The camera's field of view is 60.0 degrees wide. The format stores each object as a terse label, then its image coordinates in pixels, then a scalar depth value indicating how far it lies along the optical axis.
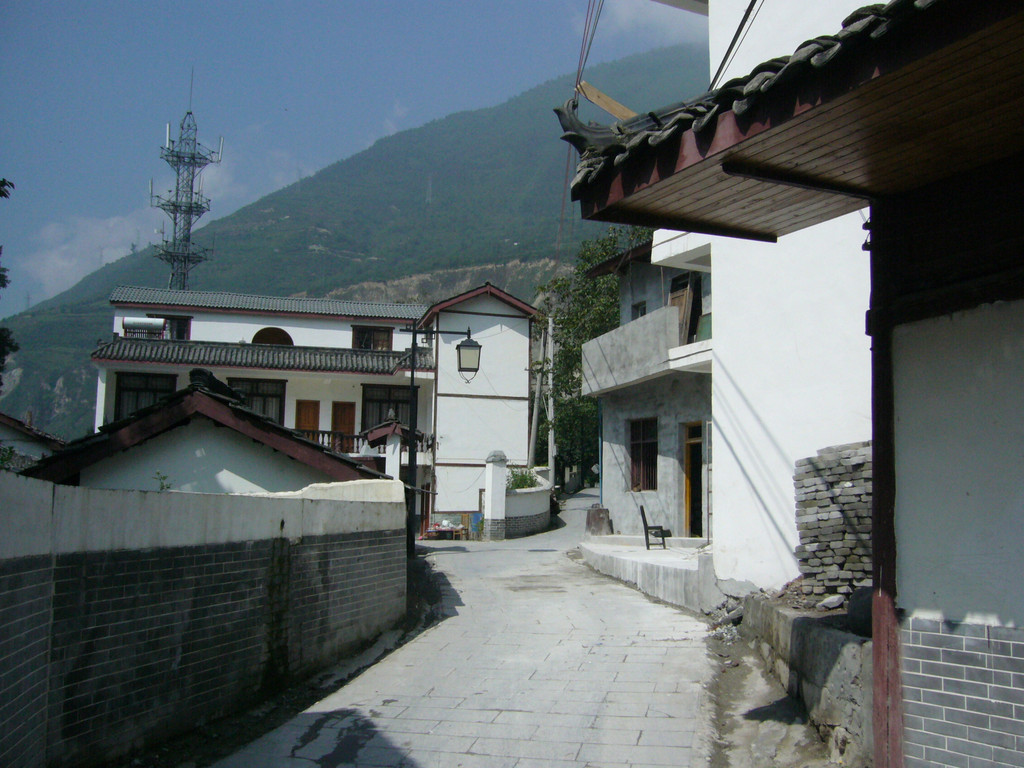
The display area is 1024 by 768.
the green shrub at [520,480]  27.75
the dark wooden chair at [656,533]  15.55
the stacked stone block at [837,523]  8.05
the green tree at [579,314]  31.67
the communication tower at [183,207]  52.34
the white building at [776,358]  9.11
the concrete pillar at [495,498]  24.97
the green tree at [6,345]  11.07
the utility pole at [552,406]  34.09
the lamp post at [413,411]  14.88
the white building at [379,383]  31.47
